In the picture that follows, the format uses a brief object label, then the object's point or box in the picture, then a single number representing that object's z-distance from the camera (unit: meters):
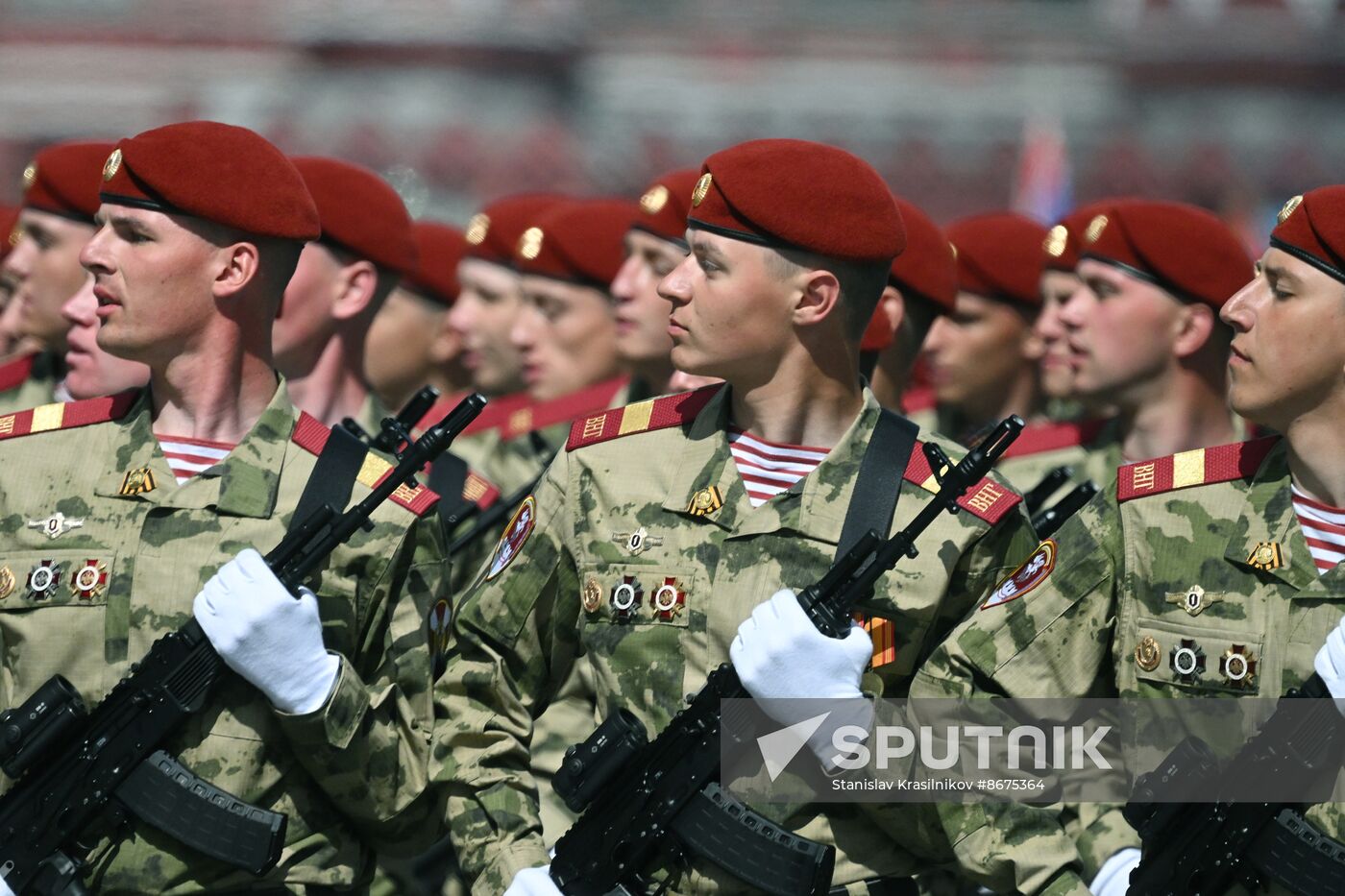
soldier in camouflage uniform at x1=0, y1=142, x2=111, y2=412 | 16.12
